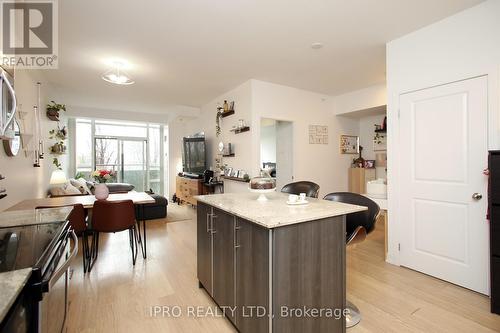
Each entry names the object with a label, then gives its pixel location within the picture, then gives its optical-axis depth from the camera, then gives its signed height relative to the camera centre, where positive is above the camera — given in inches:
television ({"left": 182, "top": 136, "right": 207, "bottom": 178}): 225.3 +10.3
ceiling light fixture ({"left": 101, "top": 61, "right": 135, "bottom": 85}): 131.9 +60.3
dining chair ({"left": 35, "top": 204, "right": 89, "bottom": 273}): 99.5 -24.7
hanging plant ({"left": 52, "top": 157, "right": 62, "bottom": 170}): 189.5 +2.7
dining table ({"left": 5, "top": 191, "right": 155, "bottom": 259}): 101.5 -17.5
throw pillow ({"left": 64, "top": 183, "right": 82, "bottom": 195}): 162.9 -17.7
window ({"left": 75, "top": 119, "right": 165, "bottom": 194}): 271.0 +19.3
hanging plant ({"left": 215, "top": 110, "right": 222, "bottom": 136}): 200.2 +38.3
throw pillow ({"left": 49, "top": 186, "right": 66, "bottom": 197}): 158.4 -18.3
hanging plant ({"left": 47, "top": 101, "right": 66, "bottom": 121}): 168.7 +41.7
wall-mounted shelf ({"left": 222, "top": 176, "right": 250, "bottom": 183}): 162.9 -10.5
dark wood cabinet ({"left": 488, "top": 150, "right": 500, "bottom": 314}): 70.6 -19.4
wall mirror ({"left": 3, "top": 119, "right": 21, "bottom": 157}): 98.1 +9.8
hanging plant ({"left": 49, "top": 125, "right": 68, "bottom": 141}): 183.0 +27.1
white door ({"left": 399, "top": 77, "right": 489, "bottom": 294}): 85.0 -7.4
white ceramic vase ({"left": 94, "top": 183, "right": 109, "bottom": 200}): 113.7 -13.2
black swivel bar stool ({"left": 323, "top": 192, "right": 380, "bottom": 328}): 72.6 -20.6
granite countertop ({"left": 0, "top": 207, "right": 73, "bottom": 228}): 60.0 -14.7
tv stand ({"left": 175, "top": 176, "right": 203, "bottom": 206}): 216.1 -23.5
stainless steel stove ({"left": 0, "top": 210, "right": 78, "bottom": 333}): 31.8 -17.1
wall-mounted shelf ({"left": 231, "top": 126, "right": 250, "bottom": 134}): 161.7 +26.4
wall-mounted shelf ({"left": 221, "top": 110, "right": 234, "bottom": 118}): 180.8 +42.5
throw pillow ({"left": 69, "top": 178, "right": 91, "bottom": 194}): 183.6 -16.6
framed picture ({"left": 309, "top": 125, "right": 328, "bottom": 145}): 185.0 +25.3
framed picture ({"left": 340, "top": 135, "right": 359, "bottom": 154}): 203.0 +18.7
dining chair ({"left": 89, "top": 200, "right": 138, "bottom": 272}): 103.3 -23.2
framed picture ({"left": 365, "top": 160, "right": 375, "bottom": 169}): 204.1 +0.5
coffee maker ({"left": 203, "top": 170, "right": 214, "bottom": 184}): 211.0 -10.1
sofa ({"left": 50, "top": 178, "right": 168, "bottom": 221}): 162.8 -20.8
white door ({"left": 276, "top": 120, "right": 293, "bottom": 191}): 180.2 +10.0
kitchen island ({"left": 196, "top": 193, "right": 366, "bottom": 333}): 51.8 -25.4
